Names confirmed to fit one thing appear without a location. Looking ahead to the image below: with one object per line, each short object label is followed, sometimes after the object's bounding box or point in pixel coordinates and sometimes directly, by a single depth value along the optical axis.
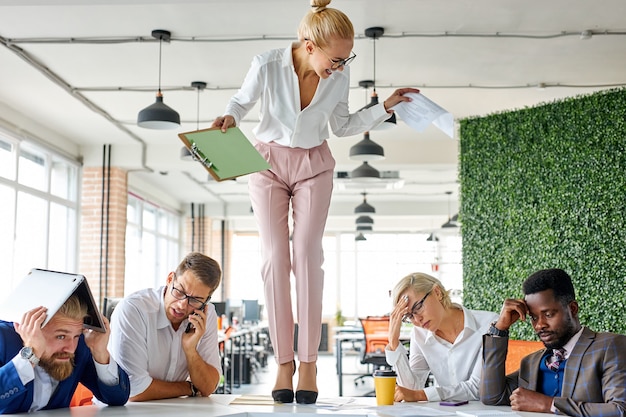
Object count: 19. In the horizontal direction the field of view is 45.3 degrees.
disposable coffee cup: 2.45
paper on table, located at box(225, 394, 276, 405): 2.44
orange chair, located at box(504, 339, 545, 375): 3.42
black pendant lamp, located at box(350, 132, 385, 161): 7.48
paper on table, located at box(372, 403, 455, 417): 2.15
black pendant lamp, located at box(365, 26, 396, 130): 6.31
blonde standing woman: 2.49
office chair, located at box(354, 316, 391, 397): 9.22
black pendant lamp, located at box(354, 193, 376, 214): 12.59
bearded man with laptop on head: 2.11
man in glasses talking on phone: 2.79
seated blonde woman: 3.00
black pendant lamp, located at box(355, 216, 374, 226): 14.43
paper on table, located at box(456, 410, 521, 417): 2.12
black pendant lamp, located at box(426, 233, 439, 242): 18.08
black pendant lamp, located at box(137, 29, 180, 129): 6.23
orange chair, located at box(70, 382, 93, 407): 2.71
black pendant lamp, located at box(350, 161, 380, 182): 8.84
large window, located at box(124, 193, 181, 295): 13.77
